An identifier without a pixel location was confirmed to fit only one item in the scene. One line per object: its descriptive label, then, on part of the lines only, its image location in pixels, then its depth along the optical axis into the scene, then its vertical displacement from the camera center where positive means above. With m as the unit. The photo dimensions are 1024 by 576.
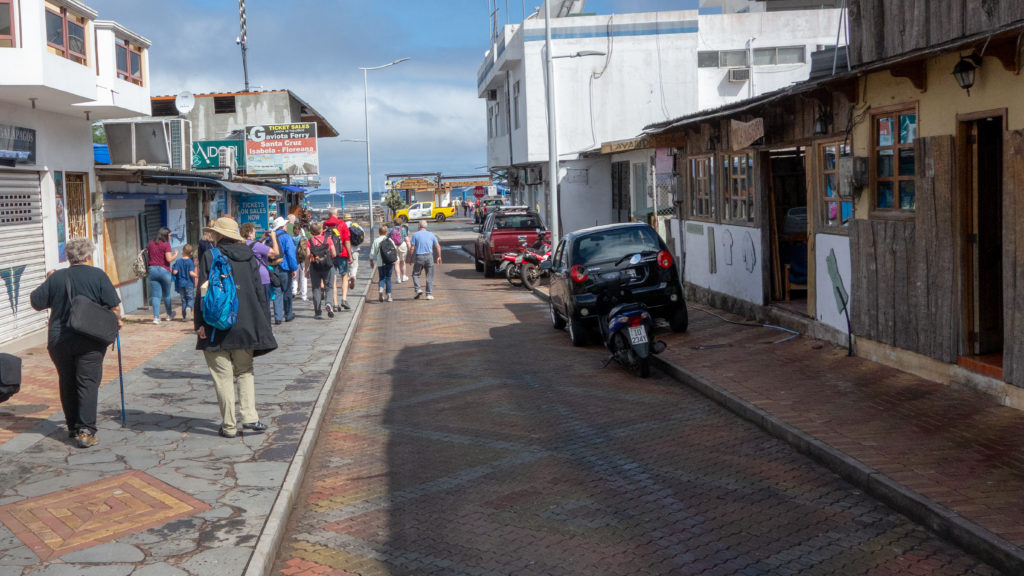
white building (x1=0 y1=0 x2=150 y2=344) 13.16 +2.09
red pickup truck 27.14 +0.08
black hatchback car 13.38 -0.57
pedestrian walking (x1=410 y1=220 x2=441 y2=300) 21.11 -0.27
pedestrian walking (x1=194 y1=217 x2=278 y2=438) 8.10 -0.75
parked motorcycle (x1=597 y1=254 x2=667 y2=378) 11.09 -1.24
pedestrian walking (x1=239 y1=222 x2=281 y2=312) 14.25 -0.11
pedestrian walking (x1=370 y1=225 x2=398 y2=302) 20.16 -0.34
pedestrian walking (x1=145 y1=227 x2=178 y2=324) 17.17 -0.31
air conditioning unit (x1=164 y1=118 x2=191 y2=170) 23.77 +2.52
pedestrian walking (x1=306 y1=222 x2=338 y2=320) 17.11 -0.33
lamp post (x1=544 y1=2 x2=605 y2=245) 23.70 +2.11
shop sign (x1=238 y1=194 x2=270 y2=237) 34.19 +1.19
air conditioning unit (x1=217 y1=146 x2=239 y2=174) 33.53 +3.06
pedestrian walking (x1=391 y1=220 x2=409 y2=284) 23.14 -0.19
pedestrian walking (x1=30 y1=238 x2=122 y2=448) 7.88 -0.73
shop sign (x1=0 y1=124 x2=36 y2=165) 13.66 +1.59
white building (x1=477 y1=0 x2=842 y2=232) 35.00 +5.80
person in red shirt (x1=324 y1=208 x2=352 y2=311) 18.17 -0.16
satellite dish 23.62 +3.57
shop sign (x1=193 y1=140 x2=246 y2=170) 32.94 +3.21
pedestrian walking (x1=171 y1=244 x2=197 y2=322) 17.25 -0.48
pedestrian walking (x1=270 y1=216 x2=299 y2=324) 16.53 -0.49
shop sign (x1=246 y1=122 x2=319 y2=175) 35.53 +3.45
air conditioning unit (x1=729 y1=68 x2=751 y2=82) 36.19 +5.65
